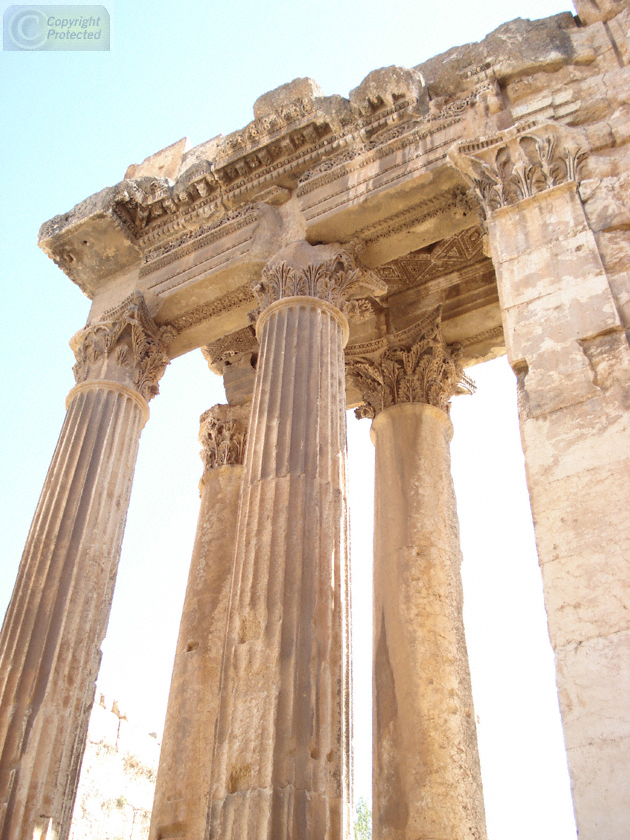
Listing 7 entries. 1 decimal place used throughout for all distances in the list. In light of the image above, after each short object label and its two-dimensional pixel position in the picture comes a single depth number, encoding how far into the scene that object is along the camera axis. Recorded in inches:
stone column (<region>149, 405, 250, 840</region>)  448.8
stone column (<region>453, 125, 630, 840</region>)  229.3
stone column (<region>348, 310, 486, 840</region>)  408.8
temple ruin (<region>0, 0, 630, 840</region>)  285.1
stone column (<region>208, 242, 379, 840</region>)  284.8
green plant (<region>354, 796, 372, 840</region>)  1455.5
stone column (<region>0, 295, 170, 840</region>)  371.2
